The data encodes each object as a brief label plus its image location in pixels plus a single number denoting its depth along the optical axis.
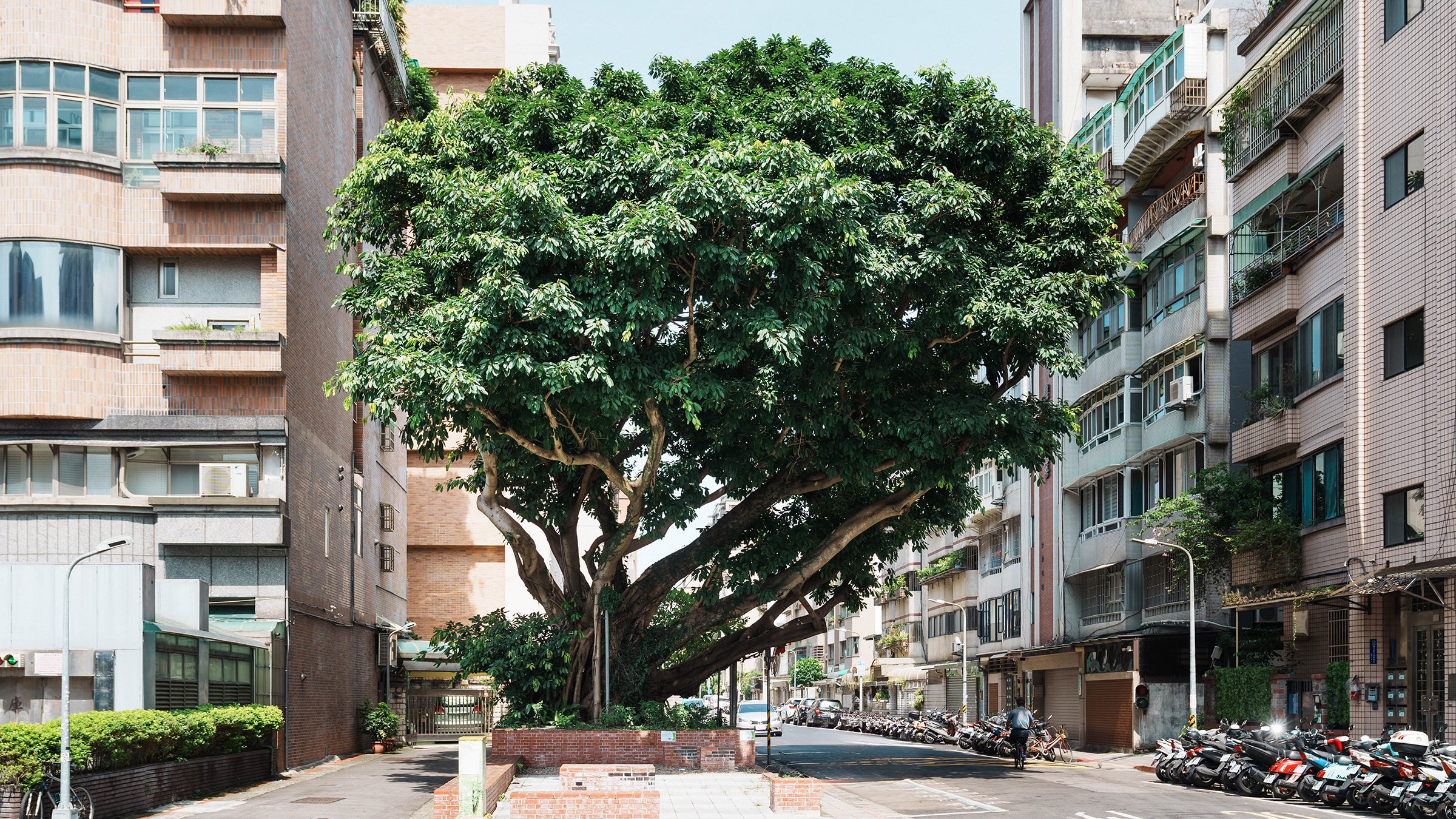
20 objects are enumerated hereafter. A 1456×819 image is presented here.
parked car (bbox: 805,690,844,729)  76.44
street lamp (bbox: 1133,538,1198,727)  33.06
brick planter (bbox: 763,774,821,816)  20.12
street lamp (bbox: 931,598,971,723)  64.25
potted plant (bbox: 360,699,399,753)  40.09
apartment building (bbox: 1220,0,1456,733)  25.98
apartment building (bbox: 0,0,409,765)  28.77
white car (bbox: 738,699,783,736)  55.25
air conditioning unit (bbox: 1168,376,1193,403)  37.62
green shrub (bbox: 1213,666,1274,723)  33.00
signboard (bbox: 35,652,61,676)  23.12
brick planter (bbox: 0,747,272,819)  20.81
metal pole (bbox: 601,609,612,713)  26.03
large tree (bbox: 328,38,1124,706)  22.84
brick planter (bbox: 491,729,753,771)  25.30
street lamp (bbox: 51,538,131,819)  18.77
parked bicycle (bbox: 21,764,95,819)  19.00
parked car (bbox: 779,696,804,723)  91.47
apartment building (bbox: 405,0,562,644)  59.00
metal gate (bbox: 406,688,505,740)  51.53
